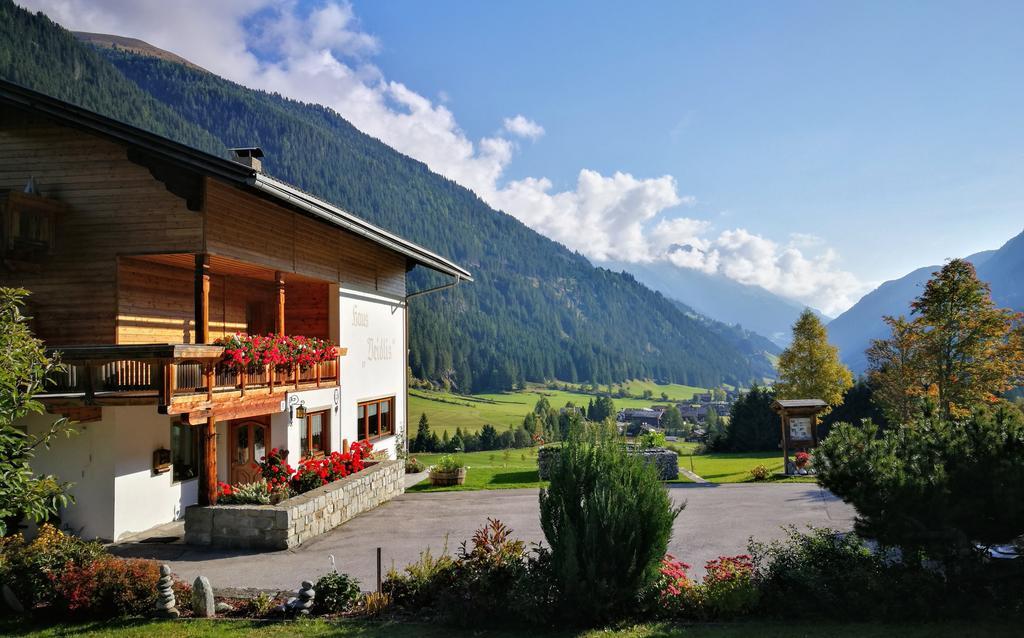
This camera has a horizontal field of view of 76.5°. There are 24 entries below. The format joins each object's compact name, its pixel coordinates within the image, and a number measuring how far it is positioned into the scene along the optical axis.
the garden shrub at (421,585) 9.26
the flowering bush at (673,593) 8.77
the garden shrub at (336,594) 9.31
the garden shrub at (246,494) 13.71
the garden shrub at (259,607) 9.27
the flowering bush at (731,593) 8.66
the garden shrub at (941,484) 7.97
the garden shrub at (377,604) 9.19
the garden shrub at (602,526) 8.31
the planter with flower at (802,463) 22.69
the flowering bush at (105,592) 9.06
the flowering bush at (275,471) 15.00
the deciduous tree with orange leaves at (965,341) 22.97
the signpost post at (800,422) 23.42
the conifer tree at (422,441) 47.59
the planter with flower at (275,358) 14.00
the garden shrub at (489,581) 8.57
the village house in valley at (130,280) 12.74
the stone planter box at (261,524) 12.96
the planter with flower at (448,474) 20.72
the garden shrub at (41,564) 9.30
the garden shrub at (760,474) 21.67
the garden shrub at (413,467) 23.75
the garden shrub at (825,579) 8.42
